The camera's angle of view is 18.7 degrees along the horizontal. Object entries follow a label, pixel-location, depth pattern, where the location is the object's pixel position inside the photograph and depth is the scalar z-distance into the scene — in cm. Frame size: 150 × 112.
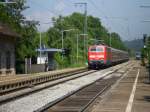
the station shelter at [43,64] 5675
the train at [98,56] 6166
